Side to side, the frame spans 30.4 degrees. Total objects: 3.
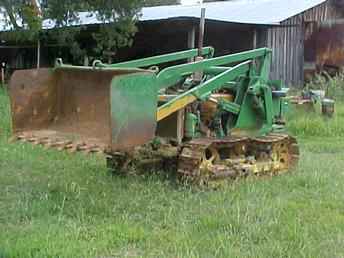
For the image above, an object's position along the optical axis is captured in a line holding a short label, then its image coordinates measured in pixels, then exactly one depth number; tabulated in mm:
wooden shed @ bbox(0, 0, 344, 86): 18667
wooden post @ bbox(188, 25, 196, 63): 17594
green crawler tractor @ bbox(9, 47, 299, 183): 5508
